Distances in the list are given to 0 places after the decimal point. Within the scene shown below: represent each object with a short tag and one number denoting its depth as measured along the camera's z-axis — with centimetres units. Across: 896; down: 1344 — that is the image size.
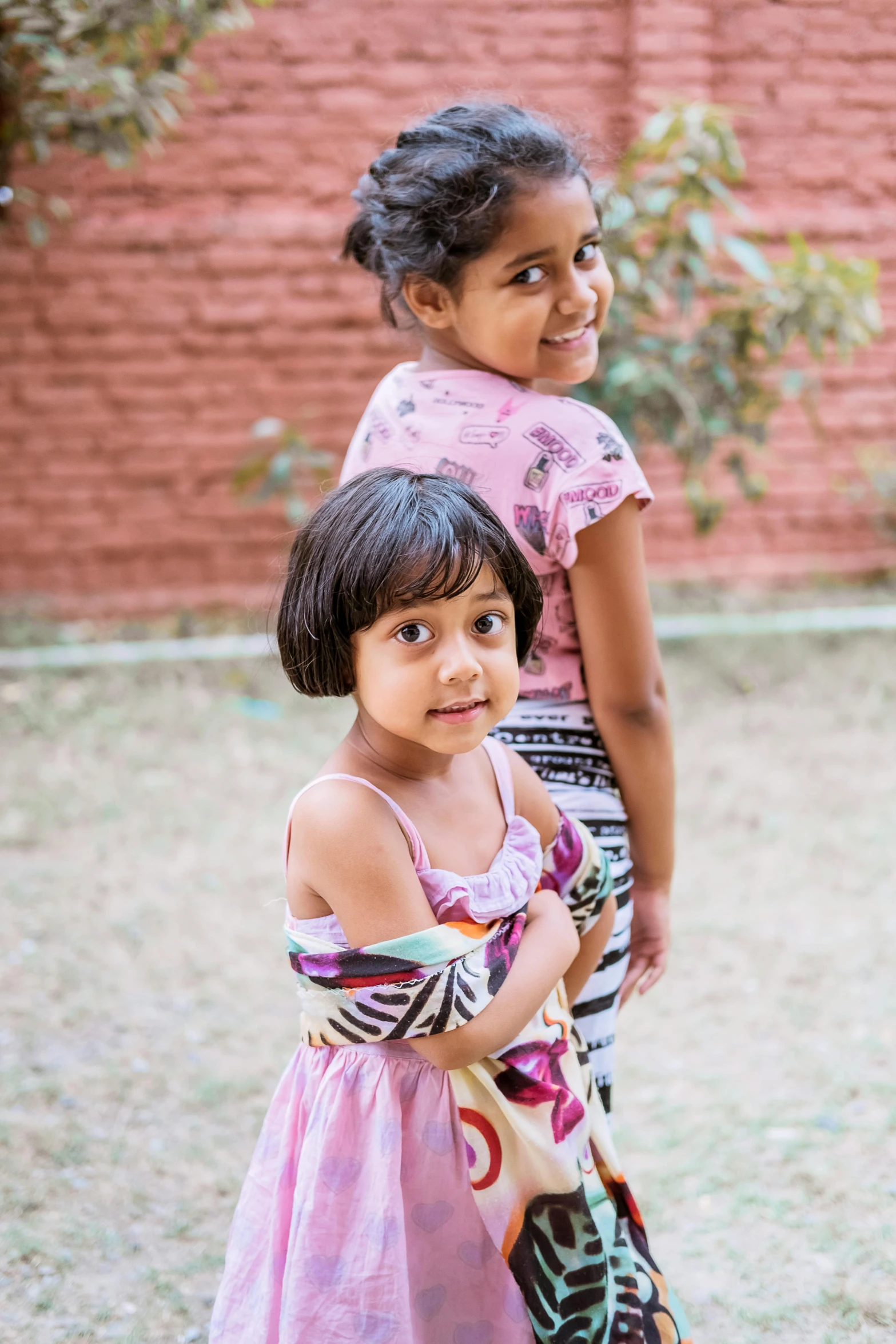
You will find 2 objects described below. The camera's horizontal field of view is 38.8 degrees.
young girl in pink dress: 121
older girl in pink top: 139
